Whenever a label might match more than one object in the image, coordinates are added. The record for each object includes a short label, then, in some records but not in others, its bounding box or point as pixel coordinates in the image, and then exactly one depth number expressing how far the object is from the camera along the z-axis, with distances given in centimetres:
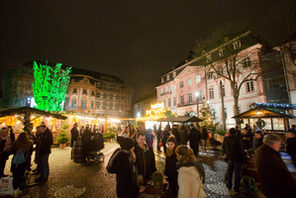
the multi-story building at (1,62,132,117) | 3481
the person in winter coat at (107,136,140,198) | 247
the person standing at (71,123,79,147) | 1097
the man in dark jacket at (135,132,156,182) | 329
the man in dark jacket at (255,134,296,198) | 243
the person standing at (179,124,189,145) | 995
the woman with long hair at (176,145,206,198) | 207
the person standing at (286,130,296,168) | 460
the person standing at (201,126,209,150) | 1126
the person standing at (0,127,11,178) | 530
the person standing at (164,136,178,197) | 322
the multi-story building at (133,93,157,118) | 5256
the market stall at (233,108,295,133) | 1028
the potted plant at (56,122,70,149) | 1292
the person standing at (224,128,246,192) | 447
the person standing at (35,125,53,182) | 552
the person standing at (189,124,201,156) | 958
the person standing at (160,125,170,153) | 1000
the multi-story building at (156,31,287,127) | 1871
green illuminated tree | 1756
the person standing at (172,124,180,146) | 988
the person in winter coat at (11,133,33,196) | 447
